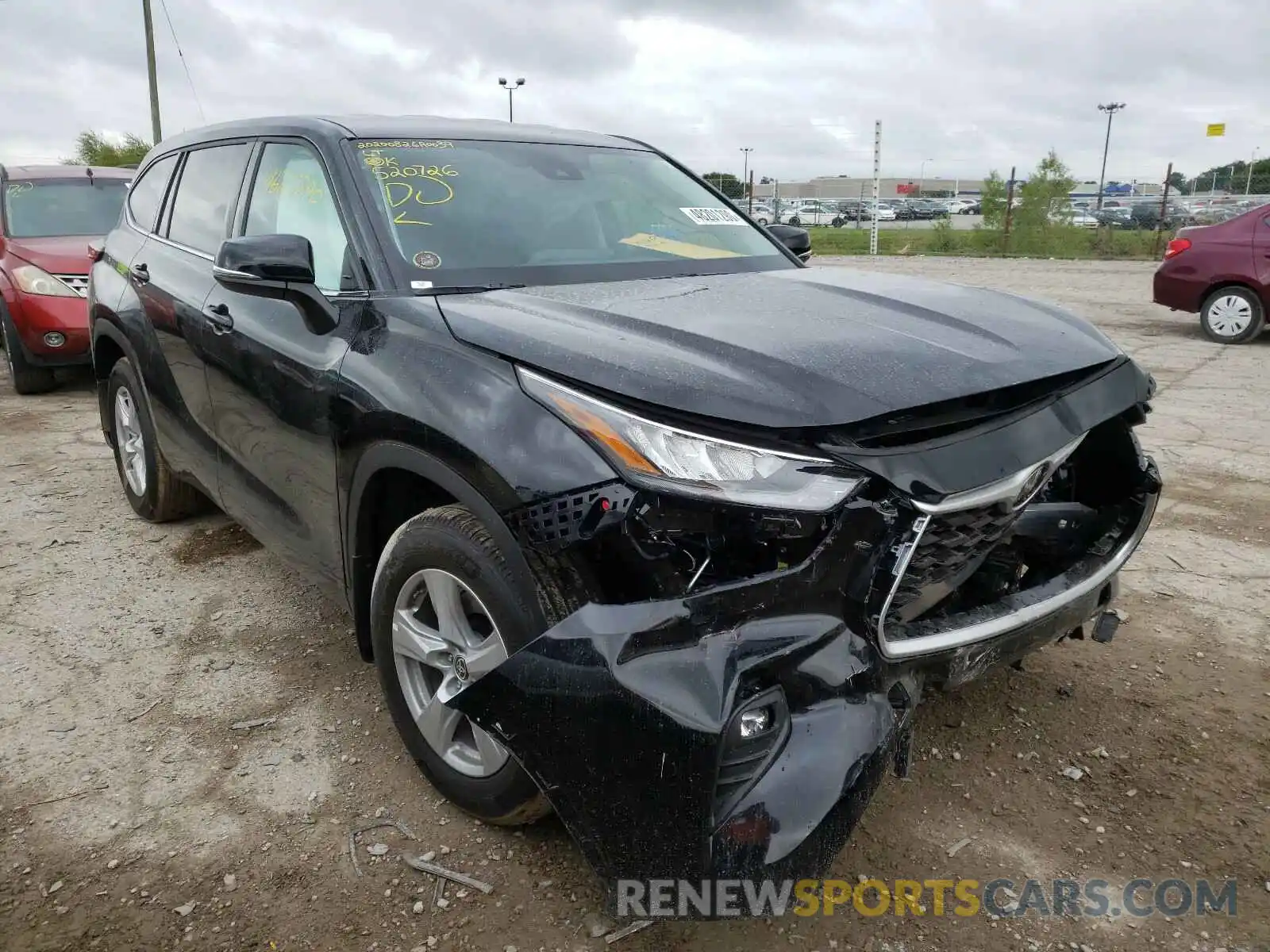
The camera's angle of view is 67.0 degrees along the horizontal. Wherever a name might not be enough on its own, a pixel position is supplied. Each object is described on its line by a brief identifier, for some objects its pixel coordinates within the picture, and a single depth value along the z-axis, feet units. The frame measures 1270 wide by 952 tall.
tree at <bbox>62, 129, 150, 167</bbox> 111.24
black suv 5.63
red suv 24.06
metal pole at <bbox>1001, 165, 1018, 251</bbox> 71.26
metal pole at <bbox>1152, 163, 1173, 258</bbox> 72.86
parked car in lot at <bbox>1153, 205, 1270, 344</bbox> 30.68
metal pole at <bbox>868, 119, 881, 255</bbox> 79.20
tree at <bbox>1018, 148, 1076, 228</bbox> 69.10
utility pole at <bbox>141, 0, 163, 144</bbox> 75.20
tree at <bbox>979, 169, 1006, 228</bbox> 72.28
